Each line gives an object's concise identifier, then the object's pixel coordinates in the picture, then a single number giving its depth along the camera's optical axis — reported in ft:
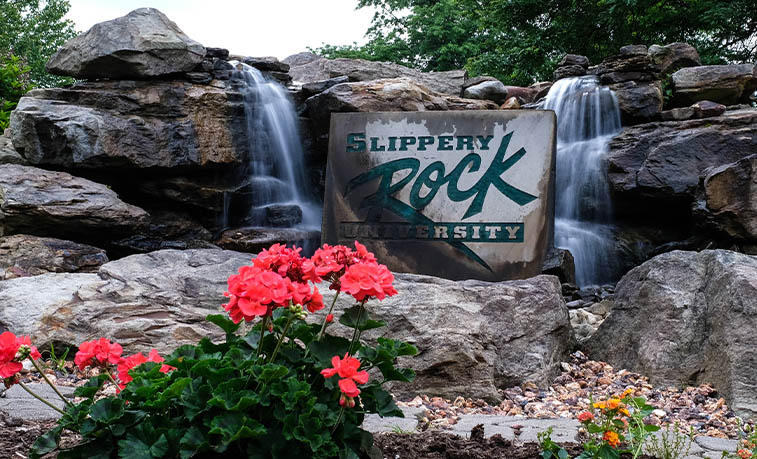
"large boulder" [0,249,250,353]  12.62
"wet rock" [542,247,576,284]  22.34
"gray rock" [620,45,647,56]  32.12
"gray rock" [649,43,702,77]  35.94
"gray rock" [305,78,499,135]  28.43
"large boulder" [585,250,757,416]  11.40
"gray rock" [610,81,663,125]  30.12
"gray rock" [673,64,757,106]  31.60
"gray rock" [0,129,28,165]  26.12
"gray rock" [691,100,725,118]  28.12
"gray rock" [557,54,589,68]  35.55
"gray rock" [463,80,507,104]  36.29
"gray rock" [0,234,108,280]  19.45
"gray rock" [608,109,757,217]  25.41
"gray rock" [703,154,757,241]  20.90
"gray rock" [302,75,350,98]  30.94
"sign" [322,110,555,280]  16.15
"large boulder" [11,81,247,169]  25.13
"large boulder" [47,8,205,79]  26.94
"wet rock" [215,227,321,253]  26.63
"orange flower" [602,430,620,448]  5.92
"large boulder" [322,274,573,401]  12.02
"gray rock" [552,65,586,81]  34.99
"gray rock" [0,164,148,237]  20.97
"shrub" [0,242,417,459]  4.83
